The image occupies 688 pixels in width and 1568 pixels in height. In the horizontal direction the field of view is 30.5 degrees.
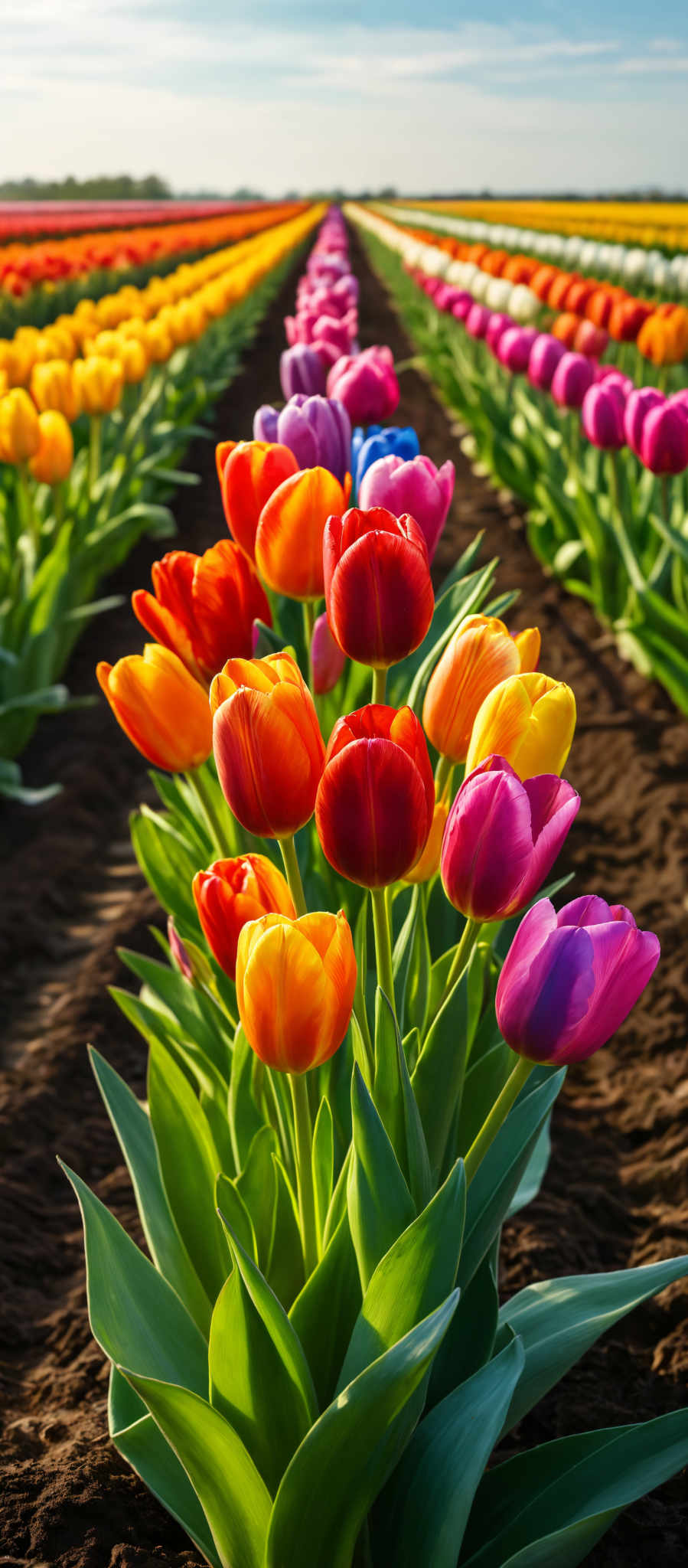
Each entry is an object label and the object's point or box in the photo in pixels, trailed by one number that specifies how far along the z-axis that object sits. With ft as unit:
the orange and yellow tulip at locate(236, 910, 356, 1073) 3.00
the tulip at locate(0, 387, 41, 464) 10.87
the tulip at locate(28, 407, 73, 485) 11.23
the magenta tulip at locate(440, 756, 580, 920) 3.00
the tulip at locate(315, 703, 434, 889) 2.99
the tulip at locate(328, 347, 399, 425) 6.64
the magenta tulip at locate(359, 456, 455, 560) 4.36
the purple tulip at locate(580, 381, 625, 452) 11.18
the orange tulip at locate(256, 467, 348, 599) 4.23
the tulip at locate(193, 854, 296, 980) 3.33
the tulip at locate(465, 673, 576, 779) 3.24
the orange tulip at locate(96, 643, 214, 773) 4.05
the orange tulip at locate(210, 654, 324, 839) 3.12
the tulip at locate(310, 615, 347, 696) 4.86
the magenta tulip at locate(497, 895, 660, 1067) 2.96
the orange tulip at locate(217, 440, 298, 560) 4.56
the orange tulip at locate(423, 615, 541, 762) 3.48
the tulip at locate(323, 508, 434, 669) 3.48
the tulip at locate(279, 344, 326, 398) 7.50
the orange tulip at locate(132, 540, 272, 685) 4.33
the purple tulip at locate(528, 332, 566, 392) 15.01
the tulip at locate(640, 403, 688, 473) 9.30
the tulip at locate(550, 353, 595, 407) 13.44
